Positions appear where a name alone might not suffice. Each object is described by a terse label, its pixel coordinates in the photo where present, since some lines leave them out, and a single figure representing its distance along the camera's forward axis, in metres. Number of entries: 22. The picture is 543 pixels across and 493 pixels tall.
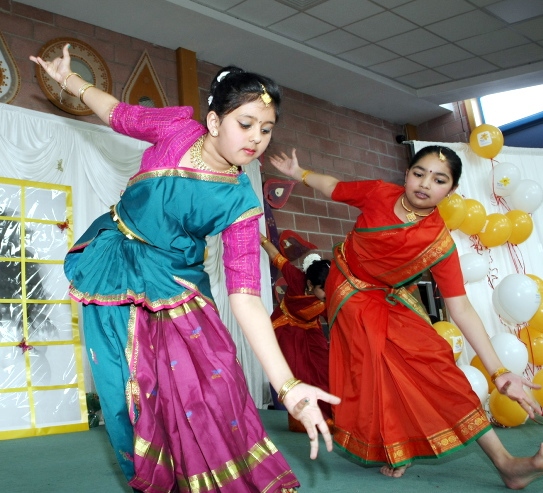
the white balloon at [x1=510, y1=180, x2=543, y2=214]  4.39
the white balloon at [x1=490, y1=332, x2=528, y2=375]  3.58
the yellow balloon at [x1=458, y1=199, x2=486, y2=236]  4.13
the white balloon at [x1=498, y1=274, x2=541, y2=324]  3.75
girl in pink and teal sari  1.31
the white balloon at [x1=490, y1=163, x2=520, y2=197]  4.42
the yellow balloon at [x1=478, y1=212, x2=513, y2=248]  4.23
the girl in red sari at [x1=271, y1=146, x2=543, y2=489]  2.03
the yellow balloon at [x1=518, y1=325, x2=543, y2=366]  3.98
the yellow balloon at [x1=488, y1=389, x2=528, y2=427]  3.37
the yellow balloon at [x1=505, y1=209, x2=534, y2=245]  4.35
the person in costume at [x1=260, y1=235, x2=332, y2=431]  3.56
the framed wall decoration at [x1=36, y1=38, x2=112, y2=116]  4.03
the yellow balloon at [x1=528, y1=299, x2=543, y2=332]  3.97
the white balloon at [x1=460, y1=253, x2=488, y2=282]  4.04
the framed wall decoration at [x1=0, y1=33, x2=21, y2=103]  3.81
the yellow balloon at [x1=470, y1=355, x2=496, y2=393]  3.81
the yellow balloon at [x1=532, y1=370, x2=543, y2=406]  3.59
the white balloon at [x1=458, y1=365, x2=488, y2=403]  3.39
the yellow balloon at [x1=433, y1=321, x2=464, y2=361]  3.71
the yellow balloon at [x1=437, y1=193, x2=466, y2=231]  4.00
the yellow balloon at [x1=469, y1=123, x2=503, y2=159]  4.38
